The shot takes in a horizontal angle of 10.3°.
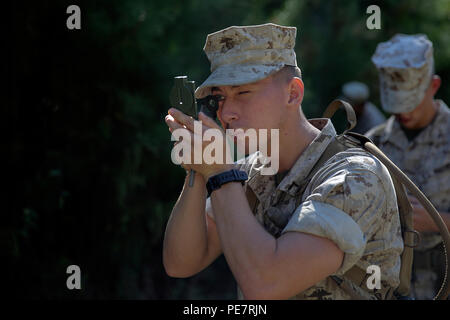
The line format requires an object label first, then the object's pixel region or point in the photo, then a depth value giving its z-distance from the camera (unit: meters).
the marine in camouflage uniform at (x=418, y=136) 5.84
